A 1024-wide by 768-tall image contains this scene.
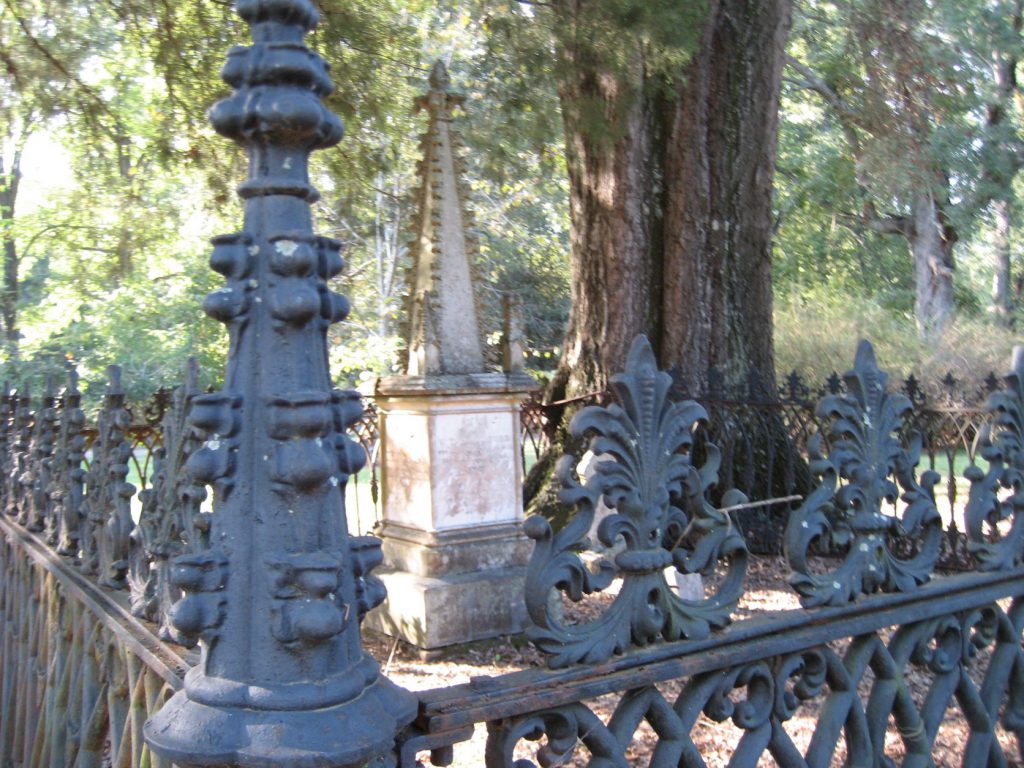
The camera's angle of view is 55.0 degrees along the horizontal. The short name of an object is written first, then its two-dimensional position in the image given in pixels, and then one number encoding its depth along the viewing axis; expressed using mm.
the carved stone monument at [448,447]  6234
